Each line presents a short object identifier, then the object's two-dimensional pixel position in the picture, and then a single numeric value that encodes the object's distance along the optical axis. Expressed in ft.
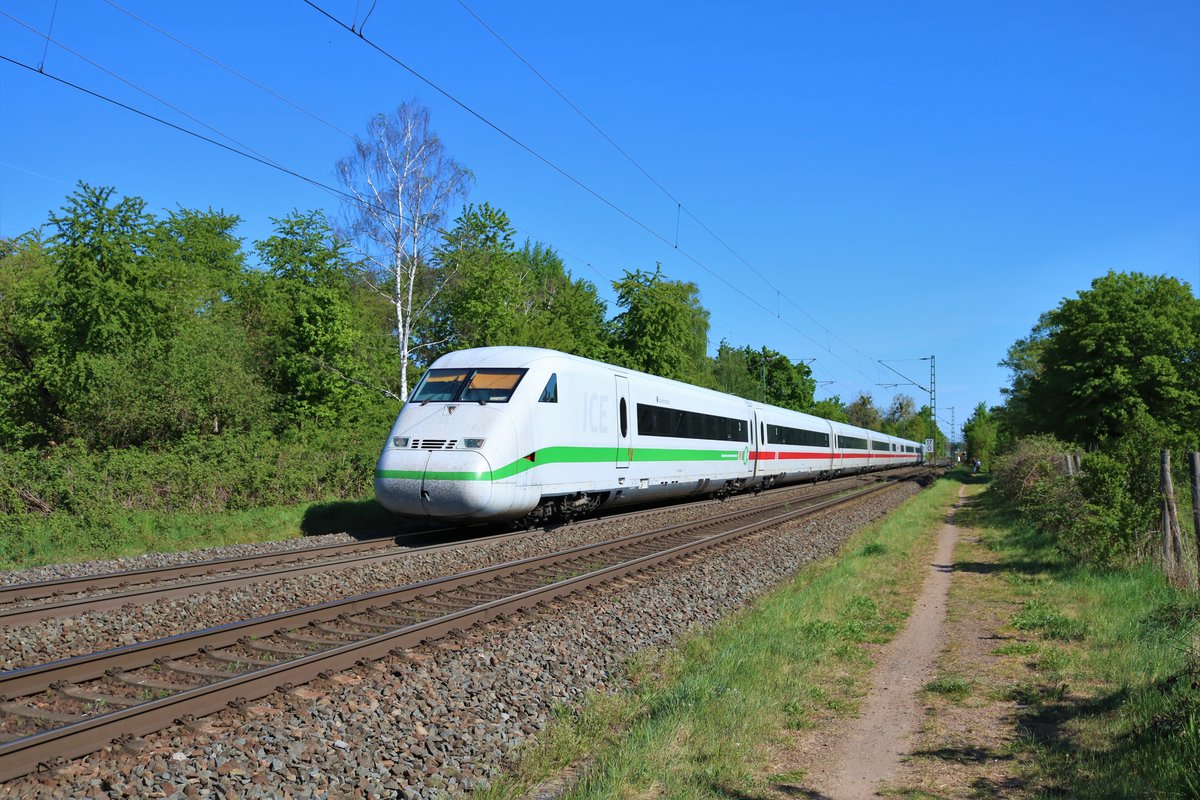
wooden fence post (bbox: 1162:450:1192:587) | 31.83
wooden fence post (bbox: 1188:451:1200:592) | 28.17
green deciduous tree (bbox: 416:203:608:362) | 98.68
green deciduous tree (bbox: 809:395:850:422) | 279.69
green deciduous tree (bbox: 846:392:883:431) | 378.53
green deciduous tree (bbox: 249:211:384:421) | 91.30
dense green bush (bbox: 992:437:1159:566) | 35.01
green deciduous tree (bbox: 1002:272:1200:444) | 116.67
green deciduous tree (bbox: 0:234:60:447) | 77.41
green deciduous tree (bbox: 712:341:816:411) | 284.41
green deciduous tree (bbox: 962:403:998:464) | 294.54
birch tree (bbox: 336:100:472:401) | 91.20
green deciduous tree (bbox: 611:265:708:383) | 125.90
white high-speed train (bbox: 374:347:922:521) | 43.37
